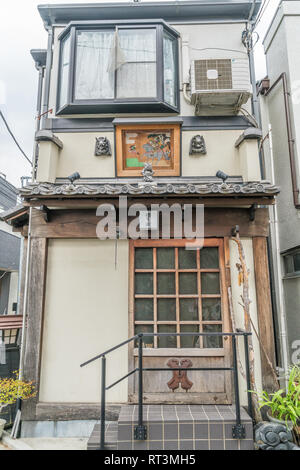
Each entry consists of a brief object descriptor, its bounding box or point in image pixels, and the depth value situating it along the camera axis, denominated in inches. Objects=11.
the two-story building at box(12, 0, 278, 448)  186.4
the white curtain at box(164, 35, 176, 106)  247.3
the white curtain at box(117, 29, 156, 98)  242.8
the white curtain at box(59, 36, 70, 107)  248.7
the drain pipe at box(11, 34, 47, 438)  180.5
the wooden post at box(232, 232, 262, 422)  171.0
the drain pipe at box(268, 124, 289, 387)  193.7
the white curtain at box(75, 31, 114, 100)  243.8
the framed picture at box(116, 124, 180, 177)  233.5
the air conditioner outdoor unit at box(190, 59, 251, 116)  228.2
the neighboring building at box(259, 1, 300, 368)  243.9
